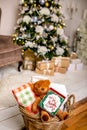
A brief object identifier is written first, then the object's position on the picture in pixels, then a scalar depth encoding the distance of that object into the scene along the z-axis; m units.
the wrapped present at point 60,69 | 3.79
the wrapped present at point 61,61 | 3.70
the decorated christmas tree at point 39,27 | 3.59
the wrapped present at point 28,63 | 3.71
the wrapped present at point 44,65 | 3.59
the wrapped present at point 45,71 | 3.63
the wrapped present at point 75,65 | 3.97
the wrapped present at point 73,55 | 4.11
